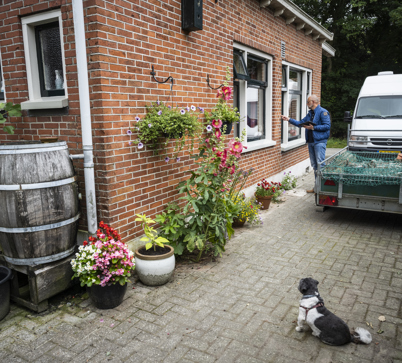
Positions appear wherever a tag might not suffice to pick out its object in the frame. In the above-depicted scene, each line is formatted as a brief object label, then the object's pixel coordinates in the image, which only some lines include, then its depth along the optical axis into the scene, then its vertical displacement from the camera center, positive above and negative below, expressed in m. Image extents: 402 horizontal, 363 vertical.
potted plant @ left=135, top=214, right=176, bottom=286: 3.62 -1.48
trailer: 5.19 -1.09
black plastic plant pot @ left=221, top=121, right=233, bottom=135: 5.19 -0.15
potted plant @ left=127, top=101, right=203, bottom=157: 3.89 -0.06
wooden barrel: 3.03 -0.69
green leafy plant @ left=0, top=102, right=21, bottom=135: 3.54 +0.13
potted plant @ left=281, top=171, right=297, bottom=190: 8.31 -1.59
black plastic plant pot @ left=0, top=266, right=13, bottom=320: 3.08 -1.49
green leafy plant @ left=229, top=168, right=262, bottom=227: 5.52 -1.53
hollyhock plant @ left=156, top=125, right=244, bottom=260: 4.00 -1.04
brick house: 3.48 +0.49
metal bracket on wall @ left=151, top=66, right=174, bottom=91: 4.12 +0.50
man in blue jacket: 7.25 -0.27
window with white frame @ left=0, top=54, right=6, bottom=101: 4.38 +0.42
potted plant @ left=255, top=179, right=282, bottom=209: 6.61 -1.45
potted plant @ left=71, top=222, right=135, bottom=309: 3.14 -1.32
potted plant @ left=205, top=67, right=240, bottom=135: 4.63 +0.06
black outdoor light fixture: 4.49 +1.32
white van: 8.28 -0.08
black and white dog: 2.70 -1.61
